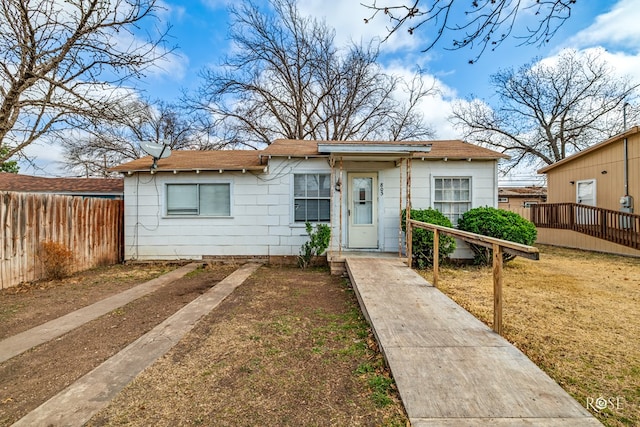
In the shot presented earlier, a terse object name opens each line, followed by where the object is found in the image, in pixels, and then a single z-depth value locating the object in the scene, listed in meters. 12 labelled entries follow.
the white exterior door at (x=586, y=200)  10.84
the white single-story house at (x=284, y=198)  7.84
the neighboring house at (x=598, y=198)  9.56
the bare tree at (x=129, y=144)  18.53
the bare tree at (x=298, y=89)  16.72
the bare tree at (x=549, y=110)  17.14
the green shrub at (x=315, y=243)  7.32
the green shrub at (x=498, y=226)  6.91
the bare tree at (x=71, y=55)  5.07
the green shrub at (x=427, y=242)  6.99
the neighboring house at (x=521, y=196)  22.31
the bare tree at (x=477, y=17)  2.44
